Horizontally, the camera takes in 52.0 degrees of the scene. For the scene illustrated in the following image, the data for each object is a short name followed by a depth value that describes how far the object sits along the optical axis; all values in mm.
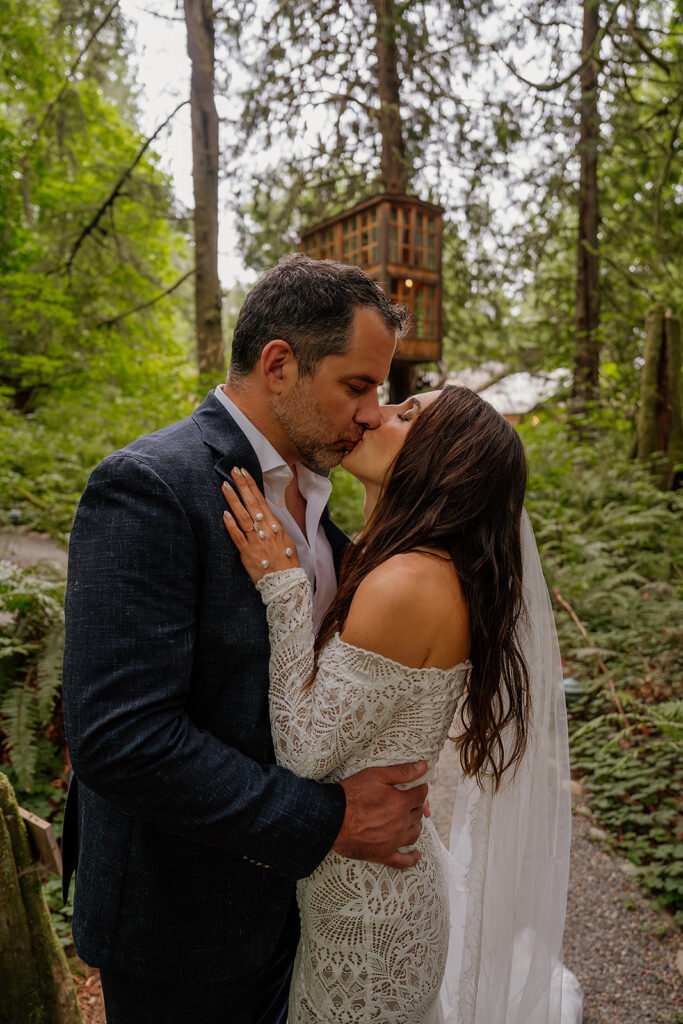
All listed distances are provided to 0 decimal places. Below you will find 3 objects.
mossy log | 2117
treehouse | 5773
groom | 1391
